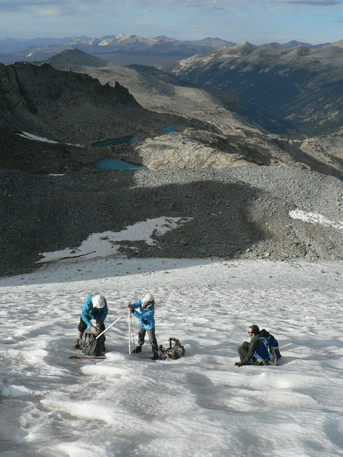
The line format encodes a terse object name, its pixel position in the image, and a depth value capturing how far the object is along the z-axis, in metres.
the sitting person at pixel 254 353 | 7.66
